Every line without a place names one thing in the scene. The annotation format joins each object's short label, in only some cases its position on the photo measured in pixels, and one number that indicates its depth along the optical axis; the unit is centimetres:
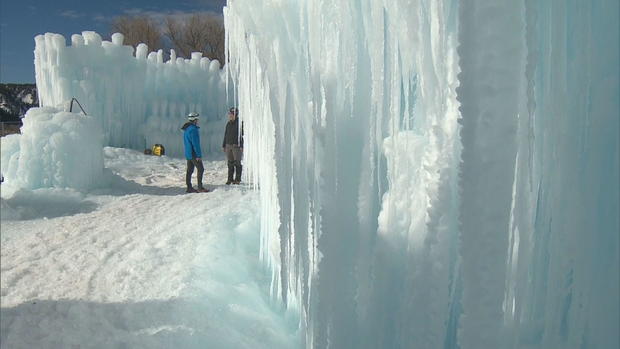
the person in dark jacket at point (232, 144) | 857
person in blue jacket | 771
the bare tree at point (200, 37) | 2575
